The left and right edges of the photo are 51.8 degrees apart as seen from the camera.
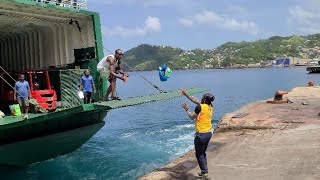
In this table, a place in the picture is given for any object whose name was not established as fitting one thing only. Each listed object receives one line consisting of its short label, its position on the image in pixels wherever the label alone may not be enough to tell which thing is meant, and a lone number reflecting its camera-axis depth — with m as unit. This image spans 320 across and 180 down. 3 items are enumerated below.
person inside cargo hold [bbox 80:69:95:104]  8.97
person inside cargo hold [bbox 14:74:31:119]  8.30
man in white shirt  8.00
